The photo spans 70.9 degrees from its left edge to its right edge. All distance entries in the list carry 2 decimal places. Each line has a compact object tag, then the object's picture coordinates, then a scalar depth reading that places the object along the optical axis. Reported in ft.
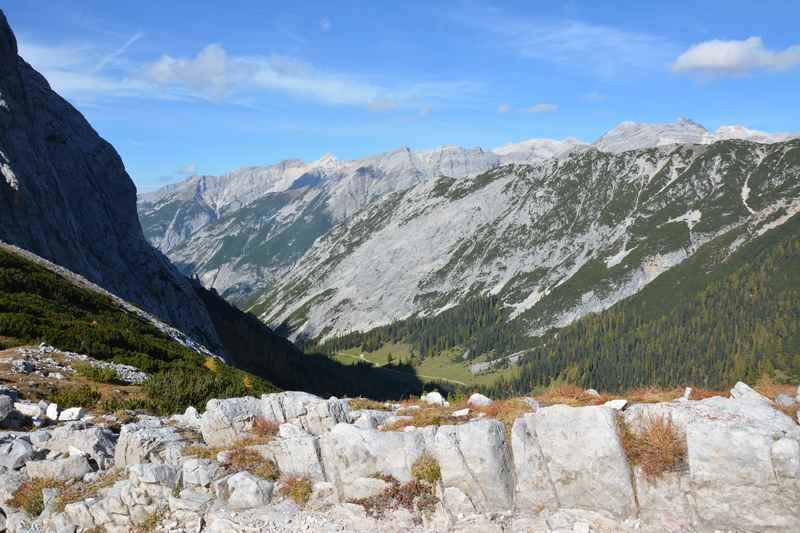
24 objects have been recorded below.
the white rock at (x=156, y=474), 55.31
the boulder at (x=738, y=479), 39.91
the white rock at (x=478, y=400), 65.77
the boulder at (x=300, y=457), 53.86
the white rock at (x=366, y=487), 50.70
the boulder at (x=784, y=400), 52.44
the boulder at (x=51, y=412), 72.59
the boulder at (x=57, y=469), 59.06
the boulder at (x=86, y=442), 61.77
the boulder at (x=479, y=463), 47.55
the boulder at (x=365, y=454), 51.75
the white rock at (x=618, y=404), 50.29
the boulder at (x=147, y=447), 59.82
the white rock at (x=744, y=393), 49.83
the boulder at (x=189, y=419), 70.07
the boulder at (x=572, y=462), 44.93
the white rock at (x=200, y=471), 54.75
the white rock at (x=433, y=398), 77.96
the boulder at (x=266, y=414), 63.87
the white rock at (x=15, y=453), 60.44
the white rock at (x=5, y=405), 68.73
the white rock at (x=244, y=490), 52.15
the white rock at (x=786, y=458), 39.68
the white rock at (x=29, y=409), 71.41
